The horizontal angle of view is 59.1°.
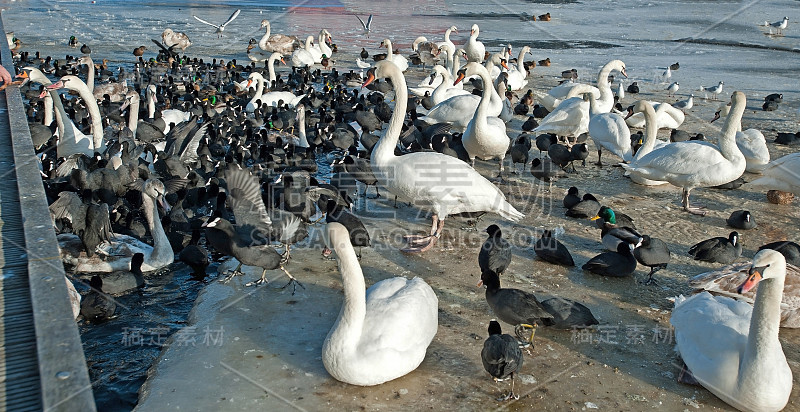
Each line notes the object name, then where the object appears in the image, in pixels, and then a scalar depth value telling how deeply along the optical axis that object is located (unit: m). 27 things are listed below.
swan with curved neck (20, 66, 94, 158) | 10.80
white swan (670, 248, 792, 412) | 4.60
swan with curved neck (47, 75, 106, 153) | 10.98
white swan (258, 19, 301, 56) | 23.38
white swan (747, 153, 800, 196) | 8.34
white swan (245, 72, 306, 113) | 15.47
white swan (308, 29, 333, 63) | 22.27
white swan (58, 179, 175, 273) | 7.14
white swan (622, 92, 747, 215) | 8.57
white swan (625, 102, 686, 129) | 12.32
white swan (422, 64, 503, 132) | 12.34
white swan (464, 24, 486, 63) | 20.69
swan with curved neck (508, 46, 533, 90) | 17.56
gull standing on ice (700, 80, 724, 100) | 16.02
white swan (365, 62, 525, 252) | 7.62
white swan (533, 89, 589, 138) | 11.66
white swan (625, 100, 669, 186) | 9.87
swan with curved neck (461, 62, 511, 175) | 9.90
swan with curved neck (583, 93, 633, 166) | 10.41
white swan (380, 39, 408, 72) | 19.85
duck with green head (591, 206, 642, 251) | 7.18
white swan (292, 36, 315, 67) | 21.41
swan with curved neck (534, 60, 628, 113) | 12.07
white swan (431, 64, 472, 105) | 14.54
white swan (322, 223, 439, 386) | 4.77
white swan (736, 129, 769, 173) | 9.98
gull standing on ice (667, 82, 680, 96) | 16.34
